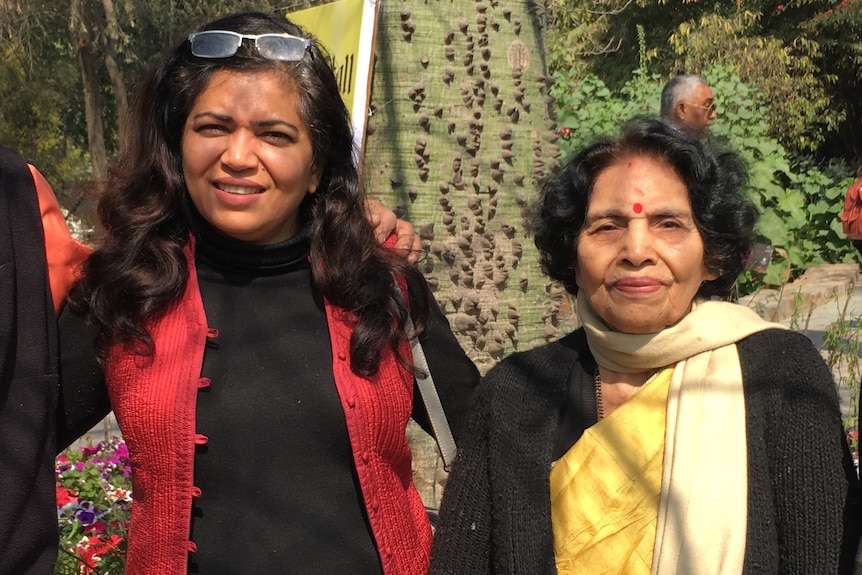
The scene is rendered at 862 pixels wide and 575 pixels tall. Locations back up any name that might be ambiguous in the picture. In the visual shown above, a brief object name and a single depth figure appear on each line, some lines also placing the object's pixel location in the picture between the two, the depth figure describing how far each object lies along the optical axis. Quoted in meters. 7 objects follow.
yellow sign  3.09
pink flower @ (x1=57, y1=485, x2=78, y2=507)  4.58
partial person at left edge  2.06
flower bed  3.87
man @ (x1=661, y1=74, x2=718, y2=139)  5.77
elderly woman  2.02
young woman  2.16
